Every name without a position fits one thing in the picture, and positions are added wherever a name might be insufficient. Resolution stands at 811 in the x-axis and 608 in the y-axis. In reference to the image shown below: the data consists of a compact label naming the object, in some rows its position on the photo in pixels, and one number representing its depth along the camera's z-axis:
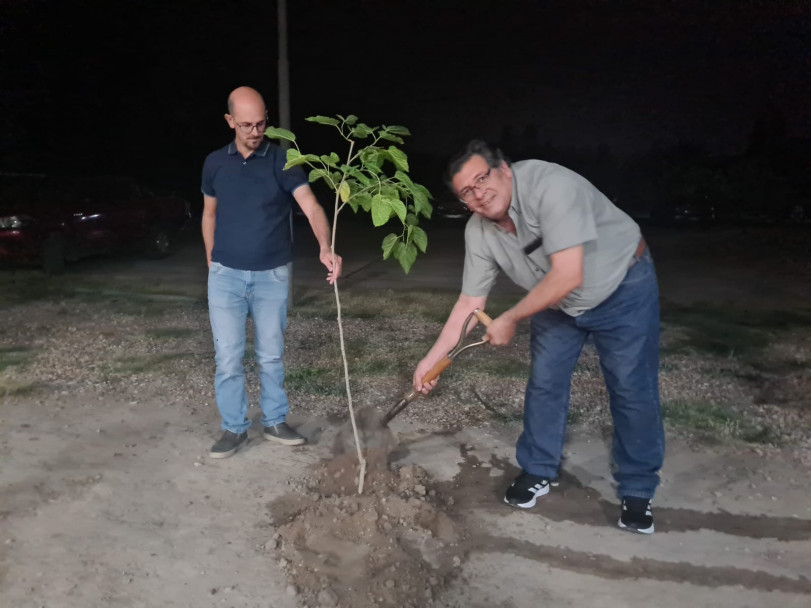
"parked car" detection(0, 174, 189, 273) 9.62
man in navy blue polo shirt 3.57
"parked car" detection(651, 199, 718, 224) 26.08
